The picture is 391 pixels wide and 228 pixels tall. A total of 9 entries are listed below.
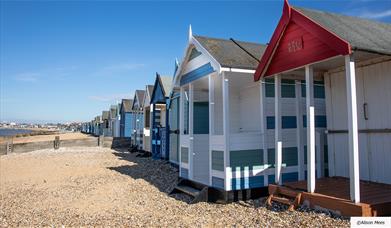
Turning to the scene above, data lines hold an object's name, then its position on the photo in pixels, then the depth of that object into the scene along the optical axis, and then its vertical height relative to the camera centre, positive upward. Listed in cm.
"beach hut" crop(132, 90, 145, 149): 2282 +87
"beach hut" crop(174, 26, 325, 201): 773 +19
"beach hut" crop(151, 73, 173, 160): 1667 +76
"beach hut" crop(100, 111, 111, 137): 4454 +66
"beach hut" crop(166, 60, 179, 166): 1429 +9
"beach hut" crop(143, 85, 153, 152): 2083 +66
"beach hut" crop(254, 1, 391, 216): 527 +60
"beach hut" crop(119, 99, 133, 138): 2995 +114
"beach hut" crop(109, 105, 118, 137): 3814 +109
